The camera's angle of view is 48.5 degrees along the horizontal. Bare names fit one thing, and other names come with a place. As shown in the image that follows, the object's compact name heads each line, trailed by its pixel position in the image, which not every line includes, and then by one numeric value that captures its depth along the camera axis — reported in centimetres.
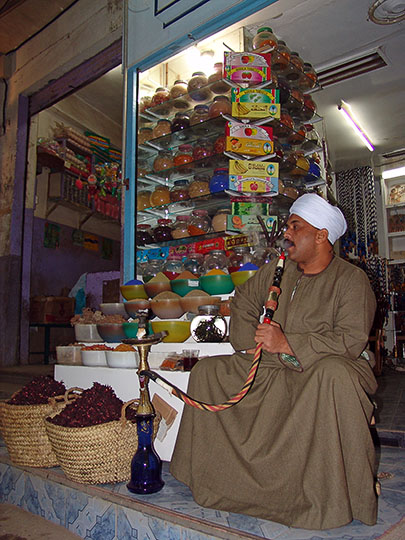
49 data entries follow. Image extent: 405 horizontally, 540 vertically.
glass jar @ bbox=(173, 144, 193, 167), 427
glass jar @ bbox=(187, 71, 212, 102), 435
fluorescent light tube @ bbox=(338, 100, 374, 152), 691
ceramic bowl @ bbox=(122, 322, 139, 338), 305
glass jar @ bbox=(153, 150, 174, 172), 440
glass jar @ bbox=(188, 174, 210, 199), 407
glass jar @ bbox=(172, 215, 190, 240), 411
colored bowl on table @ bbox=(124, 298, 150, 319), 321
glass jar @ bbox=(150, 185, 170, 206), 432
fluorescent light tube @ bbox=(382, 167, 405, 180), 917
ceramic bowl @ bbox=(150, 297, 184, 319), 307
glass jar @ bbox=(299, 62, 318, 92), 467
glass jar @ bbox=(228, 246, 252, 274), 331
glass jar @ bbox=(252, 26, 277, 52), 432
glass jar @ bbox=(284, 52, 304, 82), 453
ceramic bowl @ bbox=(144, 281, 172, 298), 336
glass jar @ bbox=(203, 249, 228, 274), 358
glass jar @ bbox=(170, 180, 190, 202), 422
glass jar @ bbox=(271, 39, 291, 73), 440
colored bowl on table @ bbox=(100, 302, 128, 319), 342
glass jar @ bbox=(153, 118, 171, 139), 443
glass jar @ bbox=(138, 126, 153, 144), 450
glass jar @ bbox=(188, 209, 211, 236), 404
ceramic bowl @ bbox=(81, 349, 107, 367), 297
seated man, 163
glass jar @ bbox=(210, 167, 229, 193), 389
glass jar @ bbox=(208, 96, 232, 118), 405
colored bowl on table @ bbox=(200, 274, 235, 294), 306
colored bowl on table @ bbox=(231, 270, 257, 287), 293
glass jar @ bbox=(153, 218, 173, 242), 421
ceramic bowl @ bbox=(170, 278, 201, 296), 325
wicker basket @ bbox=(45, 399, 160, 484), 206
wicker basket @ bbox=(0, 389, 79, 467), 238
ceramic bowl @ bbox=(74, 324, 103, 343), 340
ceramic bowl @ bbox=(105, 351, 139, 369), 279
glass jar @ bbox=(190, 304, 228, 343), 265
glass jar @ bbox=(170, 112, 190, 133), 430
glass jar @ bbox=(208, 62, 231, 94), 422
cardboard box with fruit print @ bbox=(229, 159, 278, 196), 379
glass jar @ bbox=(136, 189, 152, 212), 443
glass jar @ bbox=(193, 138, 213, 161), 415
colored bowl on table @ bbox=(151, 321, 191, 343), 283
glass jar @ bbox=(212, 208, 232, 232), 389
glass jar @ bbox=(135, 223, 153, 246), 429
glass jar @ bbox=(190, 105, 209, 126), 420
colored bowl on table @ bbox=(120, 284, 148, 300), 348
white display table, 245
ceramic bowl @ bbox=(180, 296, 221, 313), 298
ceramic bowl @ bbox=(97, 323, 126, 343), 317
